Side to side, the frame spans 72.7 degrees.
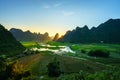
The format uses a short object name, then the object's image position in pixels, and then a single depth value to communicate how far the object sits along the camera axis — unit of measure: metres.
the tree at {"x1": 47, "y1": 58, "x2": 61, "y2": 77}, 27.47
